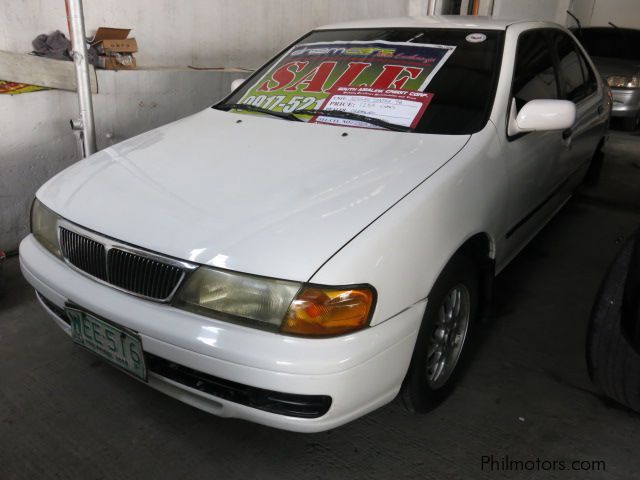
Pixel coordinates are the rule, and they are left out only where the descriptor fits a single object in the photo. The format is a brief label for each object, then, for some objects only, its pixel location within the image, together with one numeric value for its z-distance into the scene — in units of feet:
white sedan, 4.90
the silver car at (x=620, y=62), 22.26
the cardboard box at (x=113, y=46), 11.10
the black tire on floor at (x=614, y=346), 6.06
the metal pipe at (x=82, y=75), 9.01
